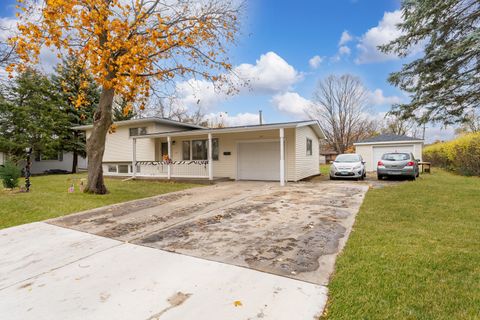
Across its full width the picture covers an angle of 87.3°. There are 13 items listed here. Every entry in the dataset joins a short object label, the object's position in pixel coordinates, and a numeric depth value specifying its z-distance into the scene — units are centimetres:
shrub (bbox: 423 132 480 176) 1295
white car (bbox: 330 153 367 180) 1231
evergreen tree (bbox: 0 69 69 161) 1800
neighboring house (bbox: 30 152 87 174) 2088
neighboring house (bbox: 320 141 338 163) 3864
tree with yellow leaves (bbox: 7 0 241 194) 694
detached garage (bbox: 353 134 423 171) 1766
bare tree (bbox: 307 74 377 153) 3180
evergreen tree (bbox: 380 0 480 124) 588
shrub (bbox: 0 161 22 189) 924
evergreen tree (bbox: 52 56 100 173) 1958
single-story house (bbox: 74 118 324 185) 1229
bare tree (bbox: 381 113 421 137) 3541
